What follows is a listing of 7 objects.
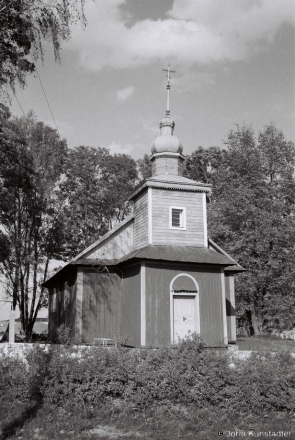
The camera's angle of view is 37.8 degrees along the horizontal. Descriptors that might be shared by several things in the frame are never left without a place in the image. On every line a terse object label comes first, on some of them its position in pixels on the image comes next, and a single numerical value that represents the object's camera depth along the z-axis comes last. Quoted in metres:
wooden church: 17.61
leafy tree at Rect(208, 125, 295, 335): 31.17
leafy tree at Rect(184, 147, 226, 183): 45.16
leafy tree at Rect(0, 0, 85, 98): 9.72
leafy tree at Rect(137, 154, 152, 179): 43.44
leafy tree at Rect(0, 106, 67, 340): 28.19
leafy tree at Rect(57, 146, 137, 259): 38.47
